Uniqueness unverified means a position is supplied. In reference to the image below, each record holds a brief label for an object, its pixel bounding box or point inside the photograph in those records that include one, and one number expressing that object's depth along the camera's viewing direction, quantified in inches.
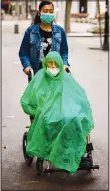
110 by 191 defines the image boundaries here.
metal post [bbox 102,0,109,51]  1133.0
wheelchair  303.9
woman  342.7
